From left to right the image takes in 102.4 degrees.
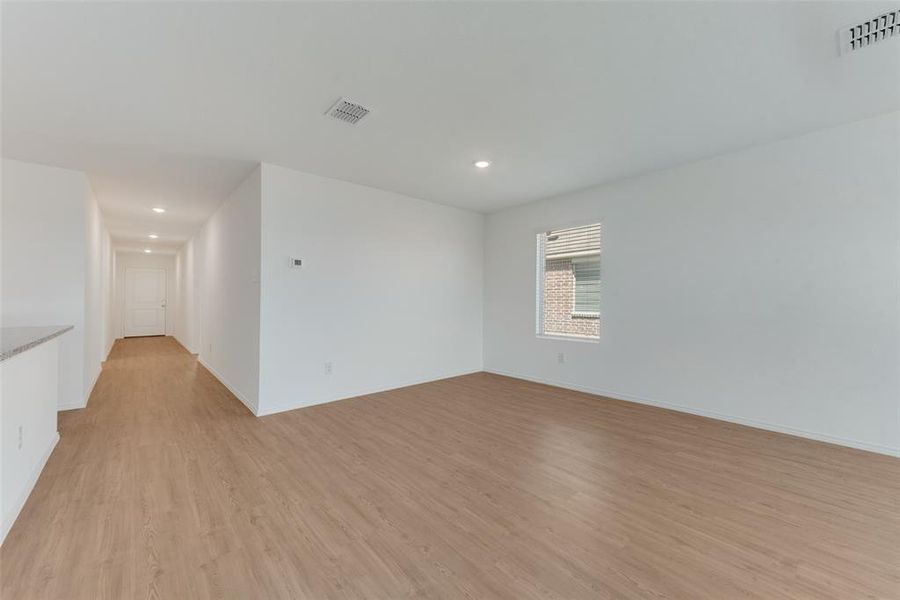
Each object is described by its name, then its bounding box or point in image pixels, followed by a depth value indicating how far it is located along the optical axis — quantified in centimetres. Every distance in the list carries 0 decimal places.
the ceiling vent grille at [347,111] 258
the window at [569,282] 470
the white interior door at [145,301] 1020
